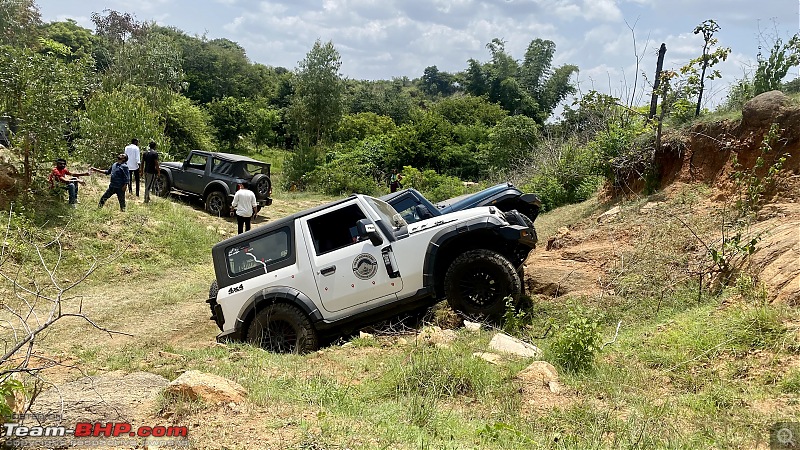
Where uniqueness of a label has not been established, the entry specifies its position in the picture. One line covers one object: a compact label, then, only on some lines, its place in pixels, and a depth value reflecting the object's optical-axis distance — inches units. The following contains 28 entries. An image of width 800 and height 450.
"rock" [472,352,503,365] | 211.9
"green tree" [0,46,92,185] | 445.1
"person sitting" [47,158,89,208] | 474.6
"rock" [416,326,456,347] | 238.4
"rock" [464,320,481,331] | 254.7
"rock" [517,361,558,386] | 190.5
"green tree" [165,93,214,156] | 1399.4
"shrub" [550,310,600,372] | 203.8
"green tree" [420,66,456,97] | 4350.4
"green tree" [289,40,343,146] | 1264.8
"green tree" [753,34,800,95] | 404.8
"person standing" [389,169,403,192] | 943.0
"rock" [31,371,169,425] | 149.8
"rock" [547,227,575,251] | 382.0
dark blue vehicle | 393.4
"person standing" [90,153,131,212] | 503.2
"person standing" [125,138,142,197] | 601.6
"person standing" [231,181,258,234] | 494.3
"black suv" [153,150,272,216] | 649.0
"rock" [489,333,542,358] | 225.0
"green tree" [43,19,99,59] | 2330.0
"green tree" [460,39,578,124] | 2059.5
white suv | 266.5
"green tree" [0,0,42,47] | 1445.6
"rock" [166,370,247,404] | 159.8
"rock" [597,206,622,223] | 397.6
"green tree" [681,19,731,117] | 420.8
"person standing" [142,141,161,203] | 589.3
